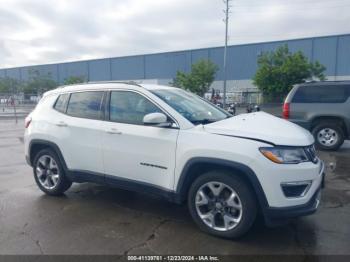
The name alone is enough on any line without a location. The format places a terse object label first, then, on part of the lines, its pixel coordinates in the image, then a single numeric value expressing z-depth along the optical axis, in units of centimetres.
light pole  3362
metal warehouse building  4509
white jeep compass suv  321
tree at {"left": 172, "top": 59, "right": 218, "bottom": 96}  3316
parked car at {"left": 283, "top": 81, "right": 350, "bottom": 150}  837
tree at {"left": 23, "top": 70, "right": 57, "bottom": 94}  5062
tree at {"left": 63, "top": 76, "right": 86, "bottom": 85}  4934
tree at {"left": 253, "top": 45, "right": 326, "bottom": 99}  2369
